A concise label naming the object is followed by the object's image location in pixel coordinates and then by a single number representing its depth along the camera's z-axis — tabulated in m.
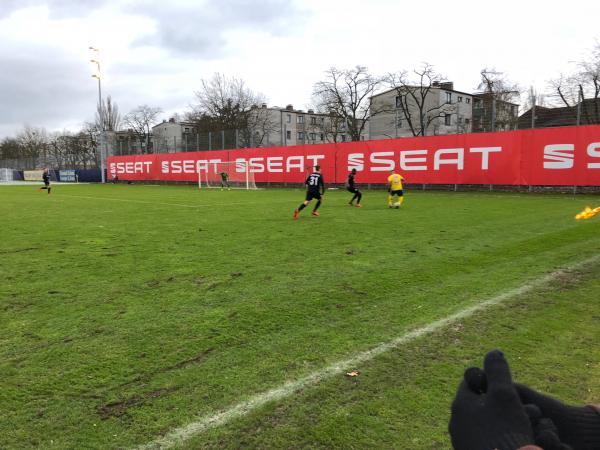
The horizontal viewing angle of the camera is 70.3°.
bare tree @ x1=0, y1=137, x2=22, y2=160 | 81.31
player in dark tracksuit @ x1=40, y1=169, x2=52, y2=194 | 30.19
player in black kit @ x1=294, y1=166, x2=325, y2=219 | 13.48
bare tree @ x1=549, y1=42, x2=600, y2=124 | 21.84
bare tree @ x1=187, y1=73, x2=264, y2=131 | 58.09
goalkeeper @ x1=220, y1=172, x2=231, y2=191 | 36.03
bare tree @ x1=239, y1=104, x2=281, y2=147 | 38.09
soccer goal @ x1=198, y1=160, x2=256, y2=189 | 35.78
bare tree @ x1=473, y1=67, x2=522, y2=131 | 24.56
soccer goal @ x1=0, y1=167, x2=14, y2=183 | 68.56
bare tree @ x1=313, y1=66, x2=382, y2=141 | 52.06
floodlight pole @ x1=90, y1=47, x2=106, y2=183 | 43.98
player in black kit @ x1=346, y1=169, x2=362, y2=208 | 16.90
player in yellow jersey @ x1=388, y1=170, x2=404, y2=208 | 16.11
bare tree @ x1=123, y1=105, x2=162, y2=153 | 71.19
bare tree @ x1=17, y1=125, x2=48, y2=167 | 74.75
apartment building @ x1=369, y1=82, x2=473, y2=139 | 49.81
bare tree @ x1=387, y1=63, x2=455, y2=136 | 47.89
